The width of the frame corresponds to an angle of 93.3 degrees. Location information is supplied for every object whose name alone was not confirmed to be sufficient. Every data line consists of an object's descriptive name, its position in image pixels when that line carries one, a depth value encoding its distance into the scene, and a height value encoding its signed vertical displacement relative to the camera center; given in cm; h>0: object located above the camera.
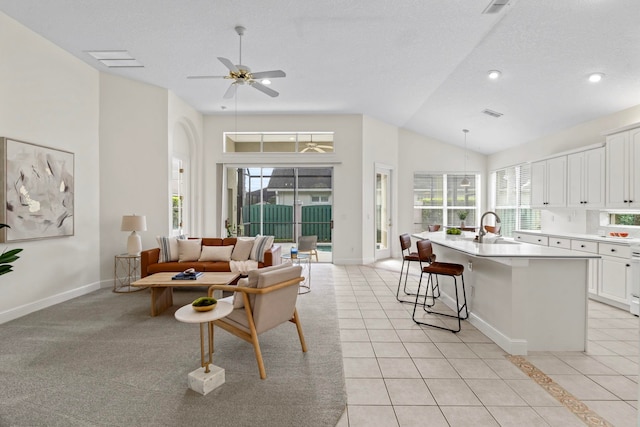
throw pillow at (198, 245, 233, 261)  488 -66
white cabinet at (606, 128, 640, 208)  394 +62
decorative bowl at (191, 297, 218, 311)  224 -69
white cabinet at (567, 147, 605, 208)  450 +56
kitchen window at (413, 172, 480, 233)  795 +47
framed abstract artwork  347 +25
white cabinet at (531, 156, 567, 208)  522 +58
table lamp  468 -25
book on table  378 -81
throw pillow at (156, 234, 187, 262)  485 -59
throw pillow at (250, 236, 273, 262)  496 -57
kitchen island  278 -79
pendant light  686 +140
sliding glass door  819 +28
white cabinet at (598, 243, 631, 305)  382 -76
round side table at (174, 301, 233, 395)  213 -117
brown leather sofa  456 -80
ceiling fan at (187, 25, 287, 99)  353 +165
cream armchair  236 -74
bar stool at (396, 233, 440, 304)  430 -47
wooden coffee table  362 -85
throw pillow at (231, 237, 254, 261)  498 -62
